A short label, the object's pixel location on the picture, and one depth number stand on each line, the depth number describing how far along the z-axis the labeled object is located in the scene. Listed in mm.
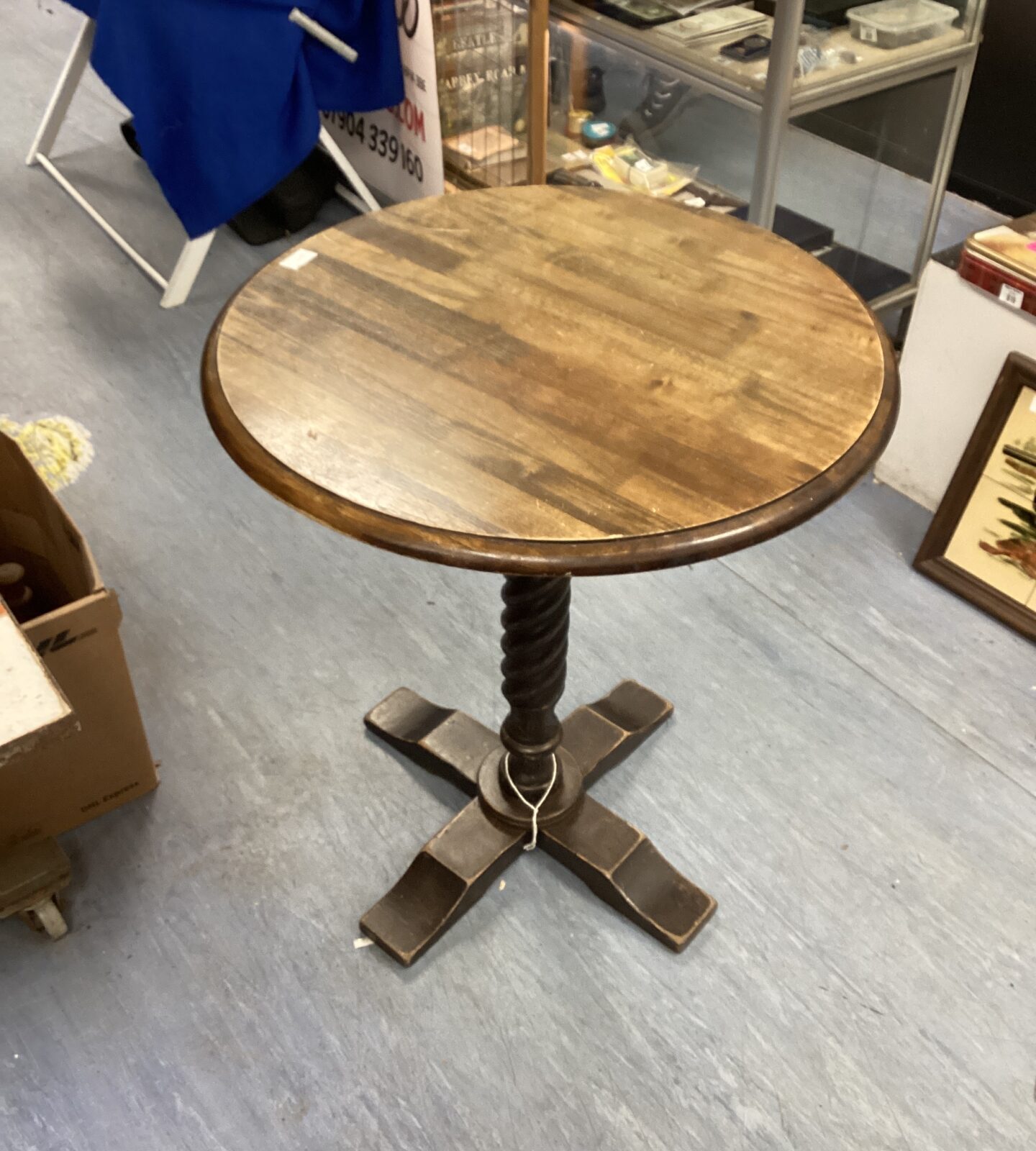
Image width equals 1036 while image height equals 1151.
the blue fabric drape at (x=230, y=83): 2096
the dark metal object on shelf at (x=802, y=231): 2270
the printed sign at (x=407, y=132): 2143
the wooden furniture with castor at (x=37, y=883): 1286
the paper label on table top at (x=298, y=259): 1135
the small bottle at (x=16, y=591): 1456
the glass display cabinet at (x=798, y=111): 1883
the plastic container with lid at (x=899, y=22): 1943
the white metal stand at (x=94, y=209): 2383
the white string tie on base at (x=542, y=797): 1393
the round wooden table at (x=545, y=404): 835
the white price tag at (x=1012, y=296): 1605
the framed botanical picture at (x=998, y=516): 1646
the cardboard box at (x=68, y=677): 1271
